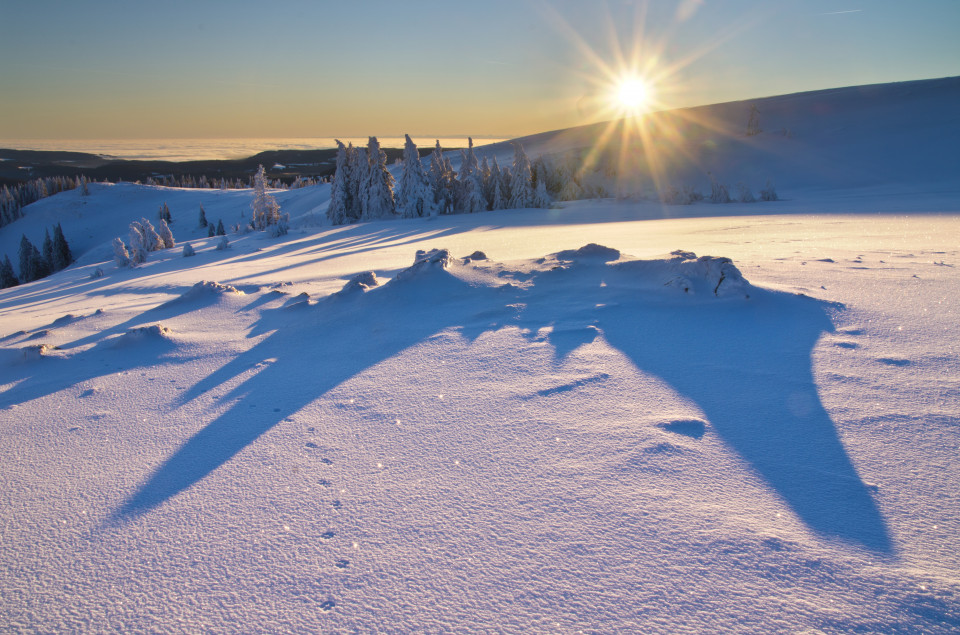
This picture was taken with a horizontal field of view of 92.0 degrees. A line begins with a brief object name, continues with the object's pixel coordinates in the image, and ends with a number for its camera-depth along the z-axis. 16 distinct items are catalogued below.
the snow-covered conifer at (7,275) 52.92
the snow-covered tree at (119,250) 21.51
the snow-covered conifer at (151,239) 38.38
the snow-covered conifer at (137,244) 21.16
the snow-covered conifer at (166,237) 39.88
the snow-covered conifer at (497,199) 27.41
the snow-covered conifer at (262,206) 31.12
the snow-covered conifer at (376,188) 27.73
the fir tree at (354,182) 28.58
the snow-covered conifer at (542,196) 26.58
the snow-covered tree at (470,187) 27.23
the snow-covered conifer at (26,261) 56.84
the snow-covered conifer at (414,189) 25.92
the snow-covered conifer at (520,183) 26.77
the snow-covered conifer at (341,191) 28.59
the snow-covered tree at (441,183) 27.45
